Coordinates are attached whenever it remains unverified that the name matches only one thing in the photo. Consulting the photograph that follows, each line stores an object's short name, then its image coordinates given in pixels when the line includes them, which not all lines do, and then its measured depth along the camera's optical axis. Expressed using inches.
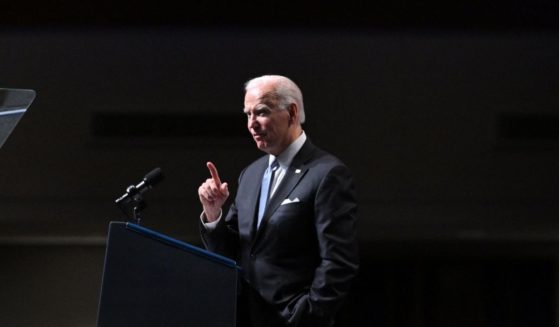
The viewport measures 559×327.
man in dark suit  329.5
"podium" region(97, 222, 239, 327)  317.3
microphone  328.3
